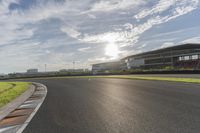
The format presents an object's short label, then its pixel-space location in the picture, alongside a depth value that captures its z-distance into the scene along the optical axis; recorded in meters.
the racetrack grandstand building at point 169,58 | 38.84
